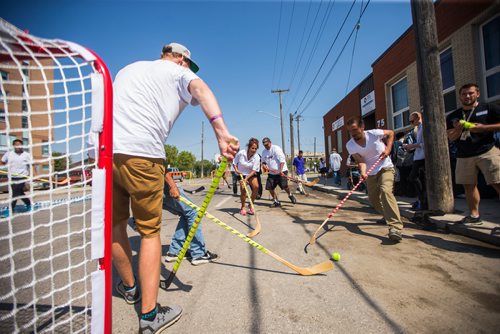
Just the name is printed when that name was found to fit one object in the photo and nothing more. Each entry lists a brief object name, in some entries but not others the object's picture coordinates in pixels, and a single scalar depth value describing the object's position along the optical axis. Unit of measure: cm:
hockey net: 134
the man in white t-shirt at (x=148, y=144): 175
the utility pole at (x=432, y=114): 453
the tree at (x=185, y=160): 6744
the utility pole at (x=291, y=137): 2663
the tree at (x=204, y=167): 7571
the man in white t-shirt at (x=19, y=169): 484
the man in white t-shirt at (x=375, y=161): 358
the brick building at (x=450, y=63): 692
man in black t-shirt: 337
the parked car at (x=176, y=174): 3534
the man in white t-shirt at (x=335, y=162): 1234
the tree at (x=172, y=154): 6044
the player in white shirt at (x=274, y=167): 695
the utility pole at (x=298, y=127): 4644
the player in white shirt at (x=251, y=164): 613
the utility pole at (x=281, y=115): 2956
